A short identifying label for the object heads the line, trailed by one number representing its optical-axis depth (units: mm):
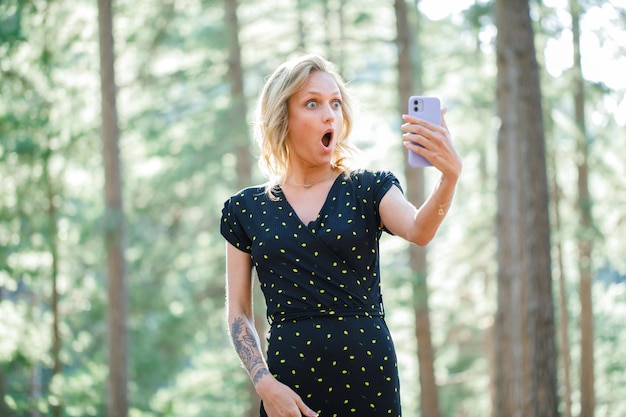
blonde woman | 2775
